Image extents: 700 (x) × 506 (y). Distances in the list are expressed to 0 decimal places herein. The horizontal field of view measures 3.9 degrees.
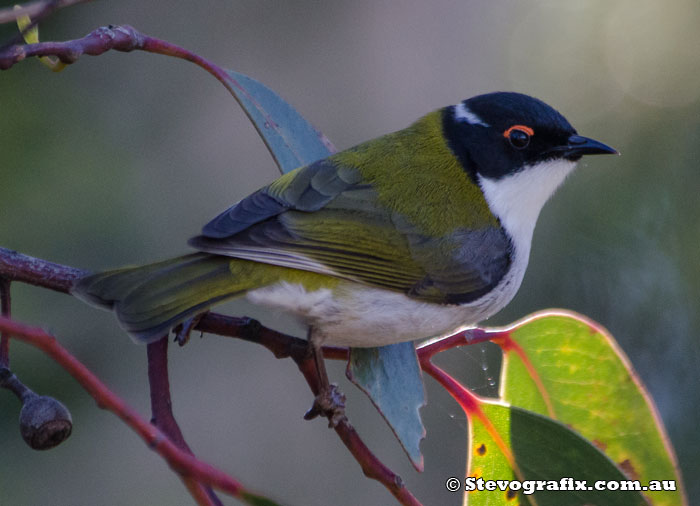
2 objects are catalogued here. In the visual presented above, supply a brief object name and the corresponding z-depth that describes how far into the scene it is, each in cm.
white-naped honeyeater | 203
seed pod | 199
